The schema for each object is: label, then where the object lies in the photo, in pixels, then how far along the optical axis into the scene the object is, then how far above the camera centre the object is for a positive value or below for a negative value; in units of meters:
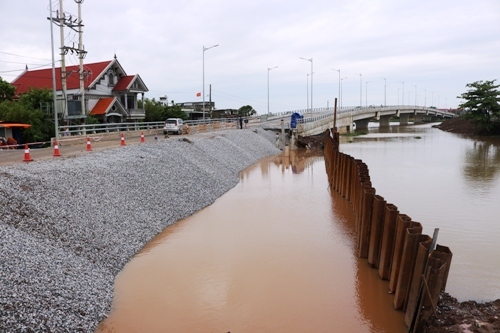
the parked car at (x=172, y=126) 36.25 +0.23
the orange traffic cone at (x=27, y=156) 16.19 -1.04
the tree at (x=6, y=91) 40.34 +3.80
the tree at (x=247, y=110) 94.88 +4.23
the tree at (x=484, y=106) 60.56 +3.14
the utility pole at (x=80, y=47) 37.59 +7.53
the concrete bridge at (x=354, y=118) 51.09 +2.17
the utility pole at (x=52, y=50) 24.78 +4.79
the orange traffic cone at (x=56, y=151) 17.95 -0.94
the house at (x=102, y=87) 41.72 +4.51
